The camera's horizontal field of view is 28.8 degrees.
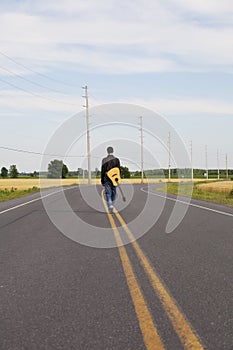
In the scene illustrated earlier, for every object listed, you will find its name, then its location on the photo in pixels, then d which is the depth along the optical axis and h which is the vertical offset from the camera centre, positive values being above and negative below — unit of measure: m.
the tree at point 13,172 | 149.00 +4.14
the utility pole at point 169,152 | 85.63 +5.58
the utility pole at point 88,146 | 59.00 +4.94
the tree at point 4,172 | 154.25 +4.30
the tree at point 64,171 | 104.15 +2.94
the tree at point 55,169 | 102.76 +3.24
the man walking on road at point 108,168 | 15.62 +0.50
